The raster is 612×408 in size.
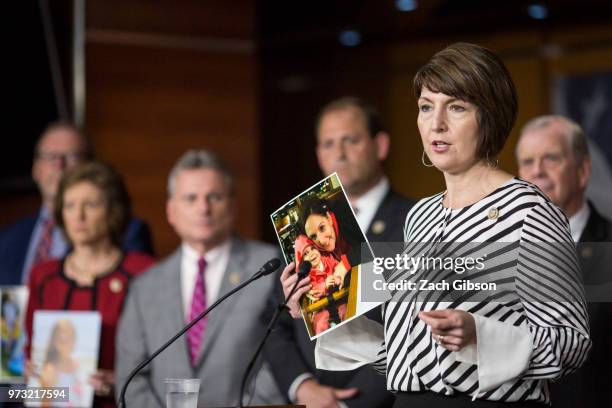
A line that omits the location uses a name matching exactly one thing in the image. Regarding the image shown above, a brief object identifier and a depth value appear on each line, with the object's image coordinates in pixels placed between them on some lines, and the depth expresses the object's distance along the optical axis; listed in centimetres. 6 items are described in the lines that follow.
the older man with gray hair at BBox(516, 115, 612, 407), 507
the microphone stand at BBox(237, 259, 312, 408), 425
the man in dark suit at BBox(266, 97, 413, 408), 597
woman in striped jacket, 385
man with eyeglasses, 893
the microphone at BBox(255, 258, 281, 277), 444
